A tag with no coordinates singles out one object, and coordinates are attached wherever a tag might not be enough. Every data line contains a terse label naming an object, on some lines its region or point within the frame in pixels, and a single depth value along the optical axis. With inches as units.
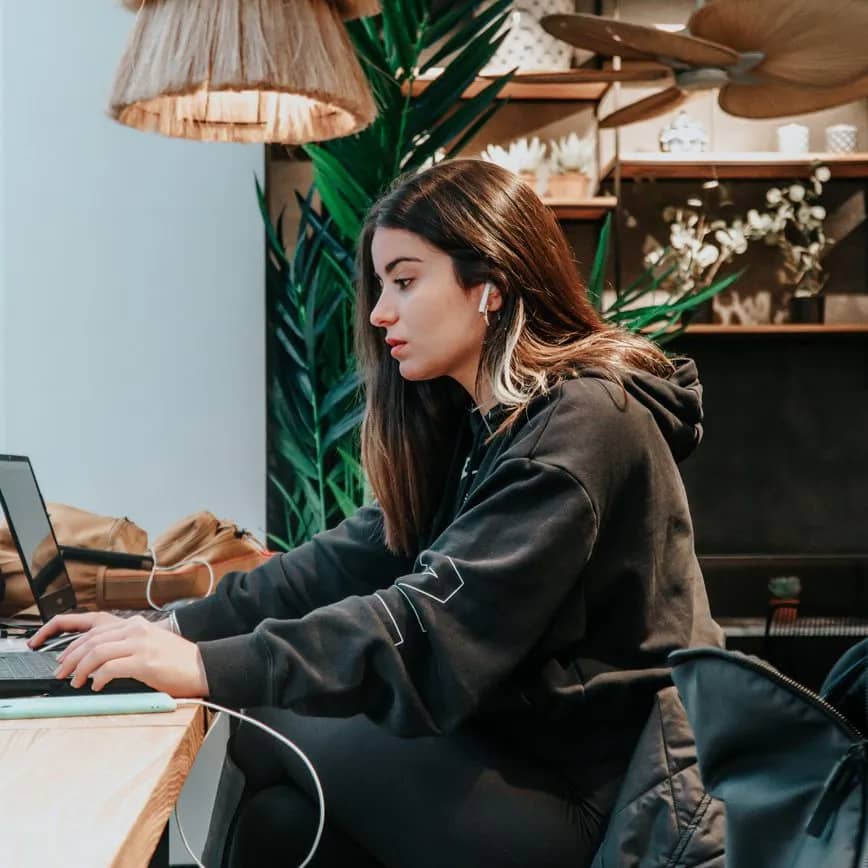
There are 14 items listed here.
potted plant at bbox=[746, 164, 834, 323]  179.8
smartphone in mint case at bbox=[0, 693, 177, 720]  46.5
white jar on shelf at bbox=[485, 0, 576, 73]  162.7
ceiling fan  114.0
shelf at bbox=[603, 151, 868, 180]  172.7
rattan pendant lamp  66.9
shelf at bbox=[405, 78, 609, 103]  165.6
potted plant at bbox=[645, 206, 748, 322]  174.8
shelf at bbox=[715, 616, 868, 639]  173.5
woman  48.1
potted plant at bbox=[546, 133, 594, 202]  164.6
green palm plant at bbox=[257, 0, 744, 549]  113.8
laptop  72.4
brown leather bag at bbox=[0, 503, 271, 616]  82.7
